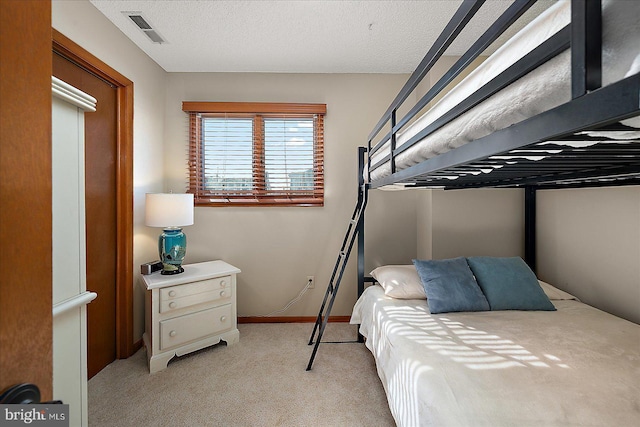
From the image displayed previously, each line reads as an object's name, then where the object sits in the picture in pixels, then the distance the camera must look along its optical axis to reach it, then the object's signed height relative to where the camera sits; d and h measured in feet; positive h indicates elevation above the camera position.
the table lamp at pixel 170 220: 7.69 -0.26
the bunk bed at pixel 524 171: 1.58 +0.51
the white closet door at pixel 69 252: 2.65 -0.40
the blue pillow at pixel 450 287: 6.23 -1.66
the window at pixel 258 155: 9.86 +1.85
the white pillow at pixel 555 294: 6.85 -1.93
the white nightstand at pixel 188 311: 7.27 -2.67
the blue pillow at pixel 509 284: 6.30 -1.63
